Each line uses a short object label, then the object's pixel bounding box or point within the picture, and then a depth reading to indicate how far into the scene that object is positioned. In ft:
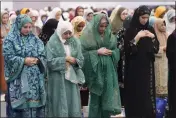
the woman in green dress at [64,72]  18.30
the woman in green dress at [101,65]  18.94
